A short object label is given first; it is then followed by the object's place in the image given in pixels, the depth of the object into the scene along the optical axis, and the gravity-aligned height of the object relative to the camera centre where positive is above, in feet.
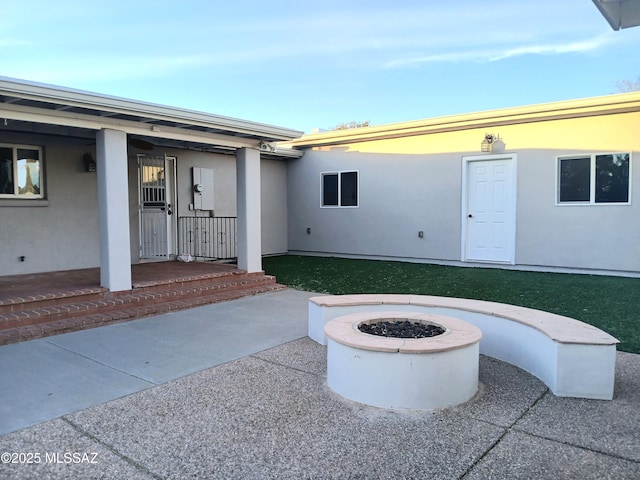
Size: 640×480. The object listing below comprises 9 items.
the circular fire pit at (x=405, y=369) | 10.30 -3.69
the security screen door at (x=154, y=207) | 28.96 +0.44
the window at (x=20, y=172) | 23.02 +2.23
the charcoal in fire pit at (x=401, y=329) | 12.17 -3.28
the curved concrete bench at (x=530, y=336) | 10.85 -3.46
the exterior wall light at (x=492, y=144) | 30.66 +4.72
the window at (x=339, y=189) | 38.81 +2.09
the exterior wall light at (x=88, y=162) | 25.90 +2.99
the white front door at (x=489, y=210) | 30.86 +0.18
